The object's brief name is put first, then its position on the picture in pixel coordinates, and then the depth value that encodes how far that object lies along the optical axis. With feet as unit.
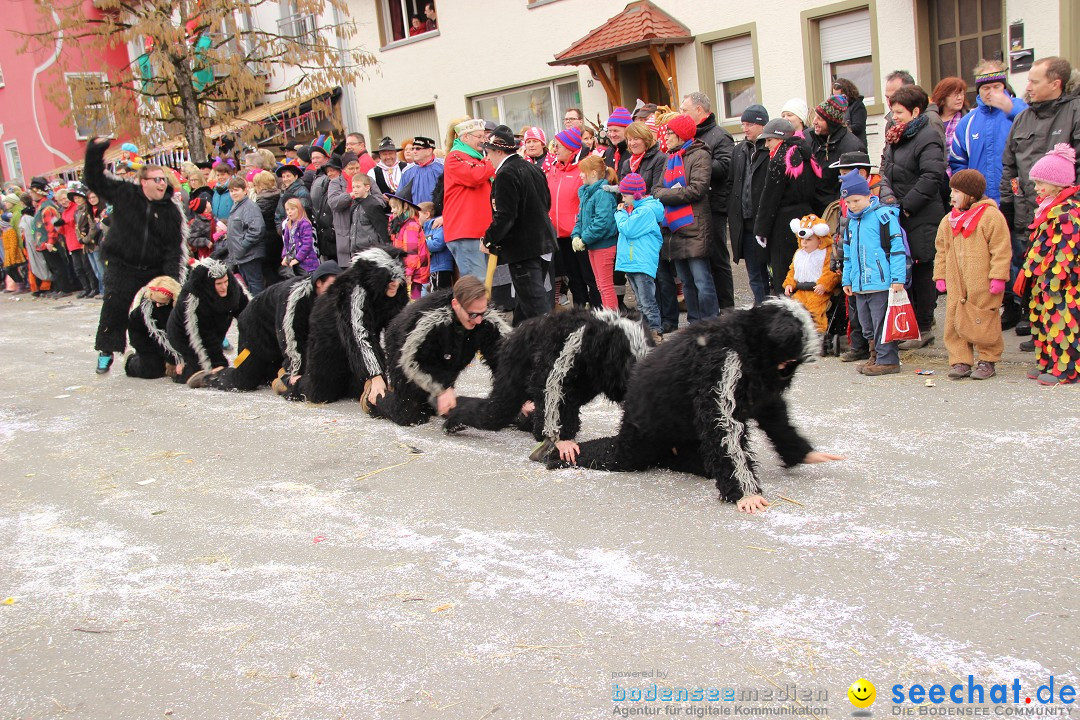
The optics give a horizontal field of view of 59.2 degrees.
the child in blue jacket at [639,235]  29.14
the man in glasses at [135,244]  32.12
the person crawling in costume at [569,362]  18.57
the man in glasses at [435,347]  22.06
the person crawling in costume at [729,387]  15.76
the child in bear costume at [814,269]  26.12
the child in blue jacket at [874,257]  23.65
